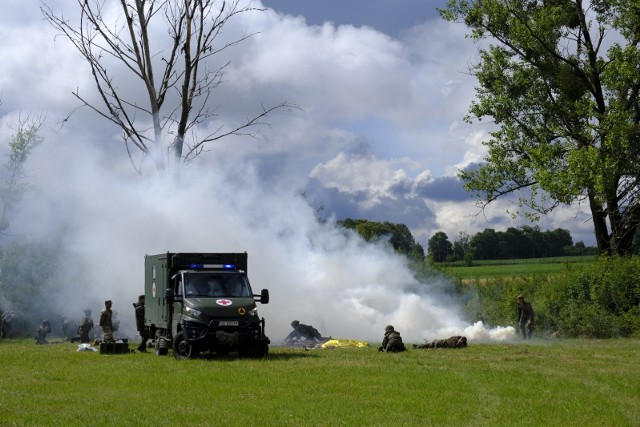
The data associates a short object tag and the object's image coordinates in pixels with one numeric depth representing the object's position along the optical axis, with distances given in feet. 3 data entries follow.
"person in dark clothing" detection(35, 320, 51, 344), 115.14
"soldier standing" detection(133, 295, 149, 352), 89.81
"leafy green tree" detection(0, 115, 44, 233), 188.85
